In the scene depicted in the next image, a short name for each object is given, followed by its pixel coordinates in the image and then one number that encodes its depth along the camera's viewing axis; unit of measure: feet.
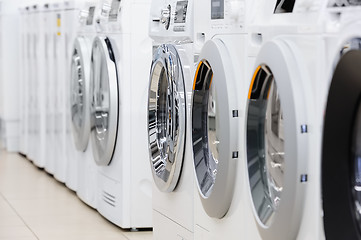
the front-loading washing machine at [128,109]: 13.73
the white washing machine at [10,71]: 23.89
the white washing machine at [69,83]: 17.00
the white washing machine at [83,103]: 15.52
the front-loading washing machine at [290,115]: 7.09
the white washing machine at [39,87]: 20.29
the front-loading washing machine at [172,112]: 10.87
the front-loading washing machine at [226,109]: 8.91
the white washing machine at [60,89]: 18.28
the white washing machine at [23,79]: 22.36
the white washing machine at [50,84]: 19.21
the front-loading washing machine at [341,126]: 6.47
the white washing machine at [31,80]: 21.27
